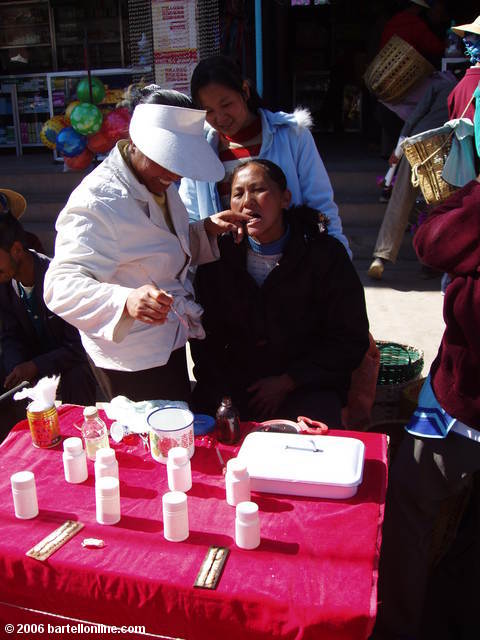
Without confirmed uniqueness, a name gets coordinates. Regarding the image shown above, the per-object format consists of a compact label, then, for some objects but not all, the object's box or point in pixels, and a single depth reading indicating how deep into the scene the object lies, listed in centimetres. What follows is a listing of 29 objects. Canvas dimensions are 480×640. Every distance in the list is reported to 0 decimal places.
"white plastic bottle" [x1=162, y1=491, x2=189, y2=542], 147
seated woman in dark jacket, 248
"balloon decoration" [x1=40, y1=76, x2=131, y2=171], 627
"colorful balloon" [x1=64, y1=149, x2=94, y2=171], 665
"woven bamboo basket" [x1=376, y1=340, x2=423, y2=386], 325
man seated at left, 297
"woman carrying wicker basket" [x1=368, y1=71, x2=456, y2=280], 485
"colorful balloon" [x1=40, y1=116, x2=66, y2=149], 671
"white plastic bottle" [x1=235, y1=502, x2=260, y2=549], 144
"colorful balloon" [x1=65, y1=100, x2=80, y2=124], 651
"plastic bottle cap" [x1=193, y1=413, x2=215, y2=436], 202
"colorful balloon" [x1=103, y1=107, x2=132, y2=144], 625
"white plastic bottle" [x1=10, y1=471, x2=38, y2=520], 158
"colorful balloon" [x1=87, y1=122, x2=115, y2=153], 639
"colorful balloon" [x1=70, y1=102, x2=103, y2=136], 625
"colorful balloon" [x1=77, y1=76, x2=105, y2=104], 683
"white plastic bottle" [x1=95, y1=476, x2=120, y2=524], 155
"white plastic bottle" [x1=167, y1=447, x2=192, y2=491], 167
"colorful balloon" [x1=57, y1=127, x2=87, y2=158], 644
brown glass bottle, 194
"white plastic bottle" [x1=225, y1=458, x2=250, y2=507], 160
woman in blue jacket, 268
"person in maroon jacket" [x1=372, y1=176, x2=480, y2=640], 171
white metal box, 163
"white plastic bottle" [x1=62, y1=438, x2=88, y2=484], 174
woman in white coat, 193
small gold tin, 194
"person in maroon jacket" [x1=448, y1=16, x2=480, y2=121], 363
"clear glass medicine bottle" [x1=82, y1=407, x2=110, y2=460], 188
